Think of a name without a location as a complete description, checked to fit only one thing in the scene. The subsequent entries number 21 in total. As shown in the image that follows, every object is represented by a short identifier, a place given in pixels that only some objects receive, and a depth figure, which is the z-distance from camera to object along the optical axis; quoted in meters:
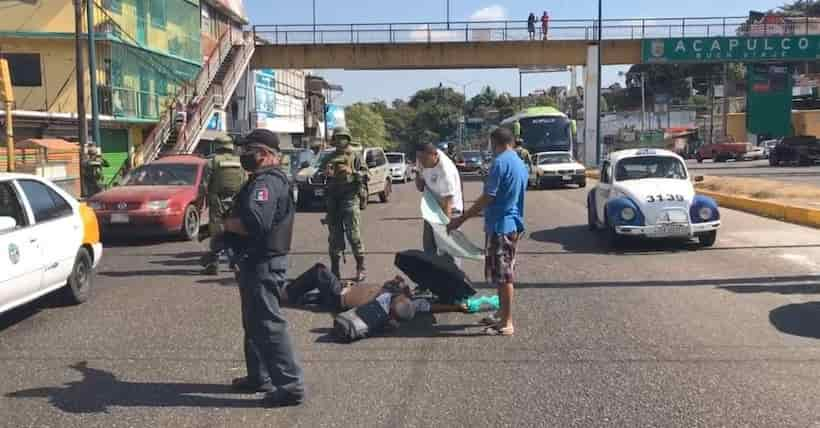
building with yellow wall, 28.44
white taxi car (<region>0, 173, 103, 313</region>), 6.92
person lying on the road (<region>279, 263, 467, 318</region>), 7.70
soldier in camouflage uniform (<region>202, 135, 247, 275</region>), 9.98
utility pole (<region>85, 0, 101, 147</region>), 21.95
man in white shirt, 8.13
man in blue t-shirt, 6.72
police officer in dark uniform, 4.91
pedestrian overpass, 38.47
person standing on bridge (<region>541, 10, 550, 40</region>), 38.84
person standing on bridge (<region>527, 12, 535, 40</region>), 38.38
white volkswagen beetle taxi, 11.68
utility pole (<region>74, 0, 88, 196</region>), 21.05
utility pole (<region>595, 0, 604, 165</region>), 38.16
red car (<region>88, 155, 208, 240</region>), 13.27
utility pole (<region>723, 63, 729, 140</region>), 62.81
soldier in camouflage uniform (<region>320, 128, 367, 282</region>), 9.28
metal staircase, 31.03
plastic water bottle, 7.81
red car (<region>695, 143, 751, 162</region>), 52.94
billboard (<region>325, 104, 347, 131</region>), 78.81
